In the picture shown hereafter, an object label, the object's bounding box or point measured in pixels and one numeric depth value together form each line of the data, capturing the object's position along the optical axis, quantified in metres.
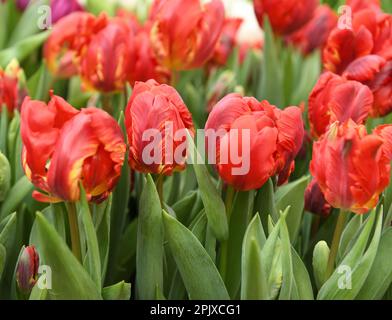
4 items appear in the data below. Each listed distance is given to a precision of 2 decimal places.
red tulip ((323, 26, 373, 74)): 0.97
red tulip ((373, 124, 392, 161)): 0.81
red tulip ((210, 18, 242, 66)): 1.33
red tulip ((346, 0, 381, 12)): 1.03
